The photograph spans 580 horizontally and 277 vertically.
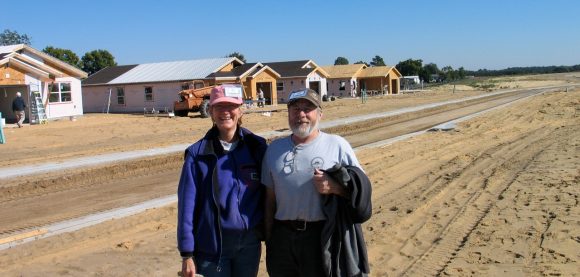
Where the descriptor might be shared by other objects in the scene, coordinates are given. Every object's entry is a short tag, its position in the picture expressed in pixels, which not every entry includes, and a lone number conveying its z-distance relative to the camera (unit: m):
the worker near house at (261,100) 40.83
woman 3.24
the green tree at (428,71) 116.88
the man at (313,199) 3.15
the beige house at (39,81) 27.14
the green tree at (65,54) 73.06
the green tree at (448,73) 119.94
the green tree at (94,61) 77.94
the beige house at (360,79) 61.09
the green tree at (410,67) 114.06
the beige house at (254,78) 39.41
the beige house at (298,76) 50.31
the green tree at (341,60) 146.35
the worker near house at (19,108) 25.92
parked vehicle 31.08
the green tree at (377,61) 124.75
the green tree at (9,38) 77.44
